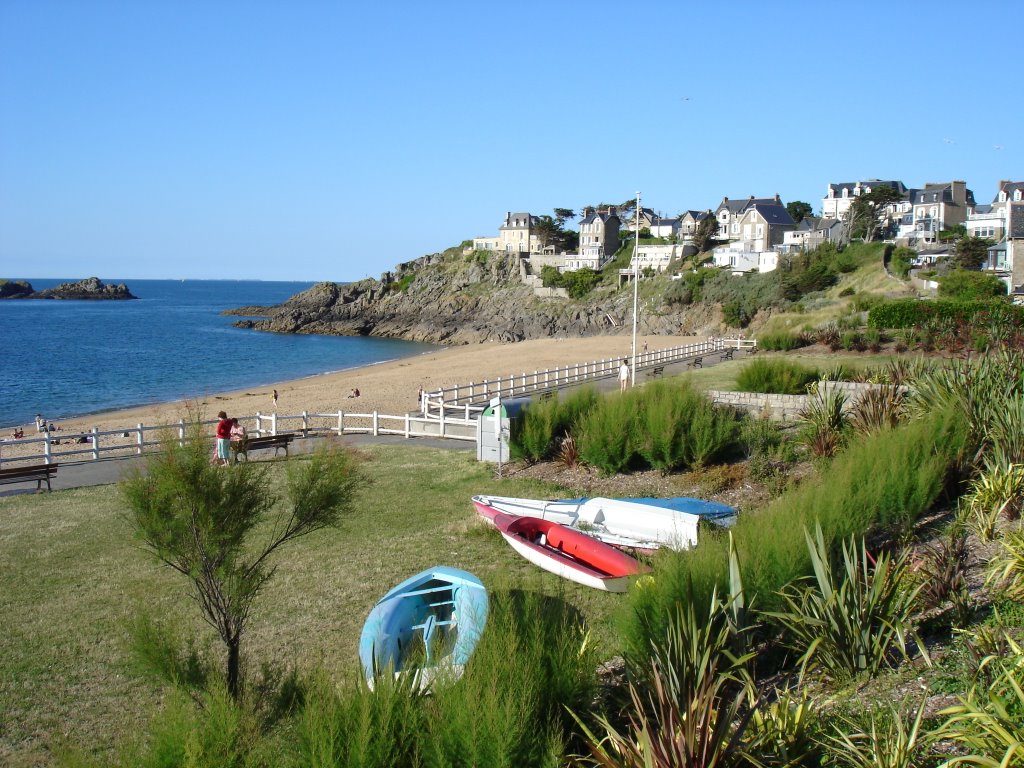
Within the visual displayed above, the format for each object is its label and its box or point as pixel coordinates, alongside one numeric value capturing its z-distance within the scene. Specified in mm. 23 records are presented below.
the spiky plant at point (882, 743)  5262
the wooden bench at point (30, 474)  17938
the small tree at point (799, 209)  133350
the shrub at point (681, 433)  17391
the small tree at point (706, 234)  111250
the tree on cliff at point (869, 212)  98688
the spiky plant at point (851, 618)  7219
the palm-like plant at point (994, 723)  4887
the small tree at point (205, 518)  7688
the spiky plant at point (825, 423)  16312
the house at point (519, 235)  135250
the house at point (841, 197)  115750
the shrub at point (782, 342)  40031
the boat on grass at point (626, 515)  12727
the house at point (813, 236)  97988
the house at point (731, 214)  111000
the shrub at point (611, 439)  17766
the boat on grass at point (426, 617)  7750
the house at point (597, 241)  114812
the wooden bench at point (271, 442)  21219
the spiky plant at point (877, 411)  15203
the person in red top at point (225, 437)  18578
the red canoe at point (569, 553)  11492
